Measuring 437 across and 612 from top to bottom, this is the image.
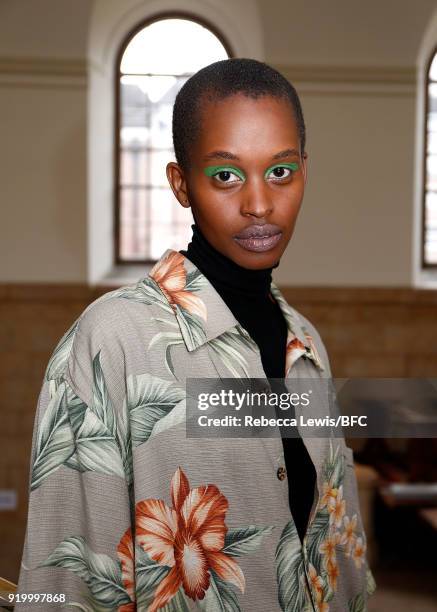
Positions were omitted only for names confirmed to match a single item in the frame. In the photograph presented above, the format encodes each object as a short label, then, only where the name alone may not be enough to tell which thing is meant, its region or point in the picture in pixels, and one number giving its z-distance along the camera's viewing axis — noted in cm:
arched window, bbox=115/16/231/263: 604
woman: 102
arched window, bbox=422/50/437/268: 623
